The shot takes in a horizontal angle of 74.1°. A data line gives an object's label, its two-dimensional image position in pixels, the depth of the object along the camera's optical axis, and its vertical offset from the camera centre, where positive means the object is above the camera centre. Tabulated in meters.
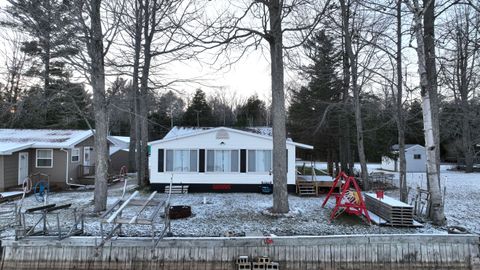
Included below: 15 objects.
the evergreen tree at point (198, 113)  37.09 +4.87
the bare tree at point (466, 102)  11.09 +3.40
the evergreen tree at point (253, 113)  41.09 +5.55
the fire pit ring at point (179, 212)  8.70 -1.59
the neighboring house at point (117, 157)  23.67 -0.16
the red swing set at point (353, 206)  8.38 -1.42
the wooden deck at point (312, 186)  13.15 -1.36
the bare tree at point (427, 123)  8.24 +0.76
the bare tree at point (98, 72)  8.99 +2.37
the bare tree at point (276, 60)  9.22 +2.81
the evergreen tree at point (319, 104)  18.11 +3.38
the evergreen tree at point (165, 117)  37.16 +4.62
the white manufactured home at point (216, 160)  13.88 -0.25
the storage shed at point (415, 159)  29.23 -0.60
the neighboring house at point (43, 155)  14.35 +0.03
